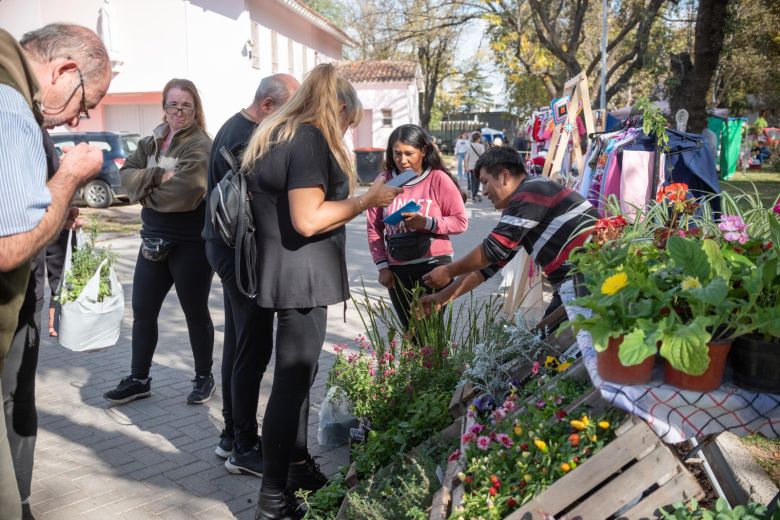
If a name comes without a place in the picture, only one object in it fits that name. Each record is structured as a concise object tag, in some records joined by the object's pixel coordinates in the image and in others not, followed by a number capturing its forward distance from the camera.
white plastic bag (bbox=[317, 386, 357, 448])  4.05
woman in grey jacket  4.46
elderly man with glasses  2.02
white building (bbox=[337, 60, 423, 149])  35.16
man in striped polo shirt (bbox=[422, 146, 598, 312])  3.62
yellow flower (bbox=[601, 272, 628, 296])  1.99
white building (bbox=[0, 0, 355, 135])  21.70
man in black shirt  3.45
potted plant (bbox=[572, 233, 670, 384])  1.85
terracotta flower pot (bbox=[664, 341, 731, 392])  1.93
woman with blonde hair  2.97
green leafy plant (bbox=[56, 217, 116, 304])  4.65
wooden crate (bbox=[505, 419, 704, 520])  1.99
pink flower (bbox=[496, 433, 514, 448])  2.35
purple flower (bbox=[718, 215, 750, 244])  2.17
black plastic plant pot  1.91
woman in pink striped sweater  4.41
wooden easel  7.28
